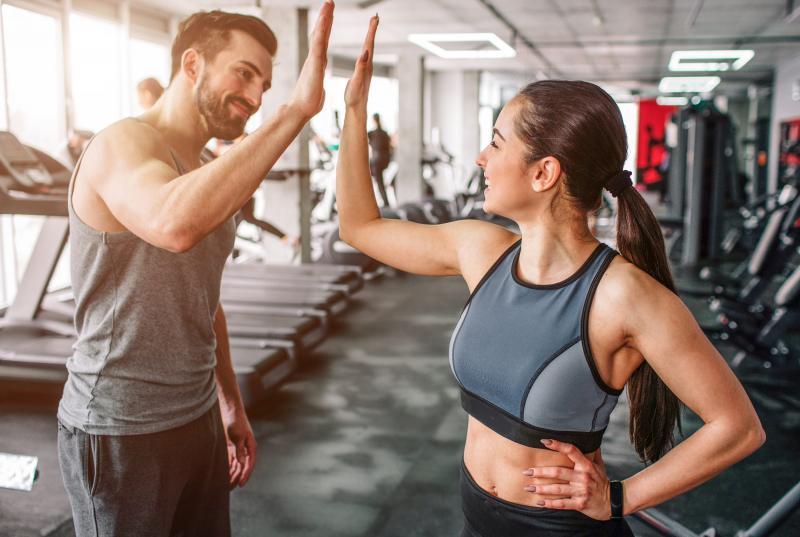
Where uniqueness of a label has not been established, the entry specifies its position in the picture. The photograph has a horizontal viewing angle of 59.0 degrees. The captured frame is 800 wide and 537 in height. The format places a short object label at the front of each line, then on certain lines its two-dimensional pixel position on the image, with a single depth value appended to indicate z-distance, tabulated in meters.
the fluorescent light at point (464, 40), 9.09
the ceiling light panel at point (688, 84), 14.73
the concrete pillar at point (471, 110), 13.85
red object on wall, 20.31
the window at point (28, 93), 5.73
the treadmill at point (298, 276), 5.56
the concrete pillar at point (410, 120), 10.86
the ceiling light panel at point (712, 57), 10.67
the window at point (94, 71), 6.70
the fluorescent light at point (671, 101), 19.49
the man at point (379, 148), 8.80
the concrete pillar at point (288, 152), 6.35
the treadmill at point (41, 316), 3.05
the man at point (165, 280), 1.04
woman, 1.07
